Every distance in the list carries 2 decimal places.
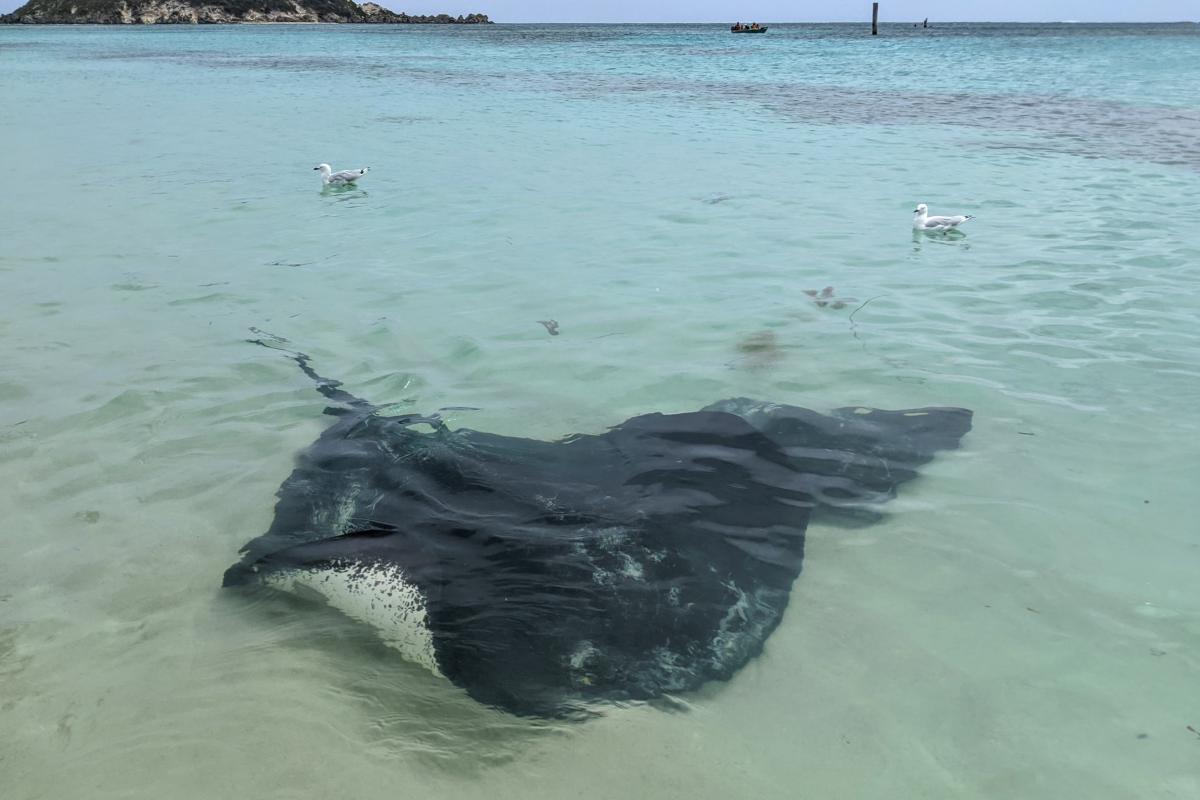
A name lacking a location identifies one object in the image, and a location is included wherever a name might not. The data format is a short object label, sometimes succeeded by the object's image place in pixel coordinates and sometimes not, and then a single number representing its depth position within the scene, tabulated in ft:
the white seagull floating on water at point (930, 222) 31.60
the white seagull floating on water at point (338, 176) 40.34
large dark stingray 10.44
